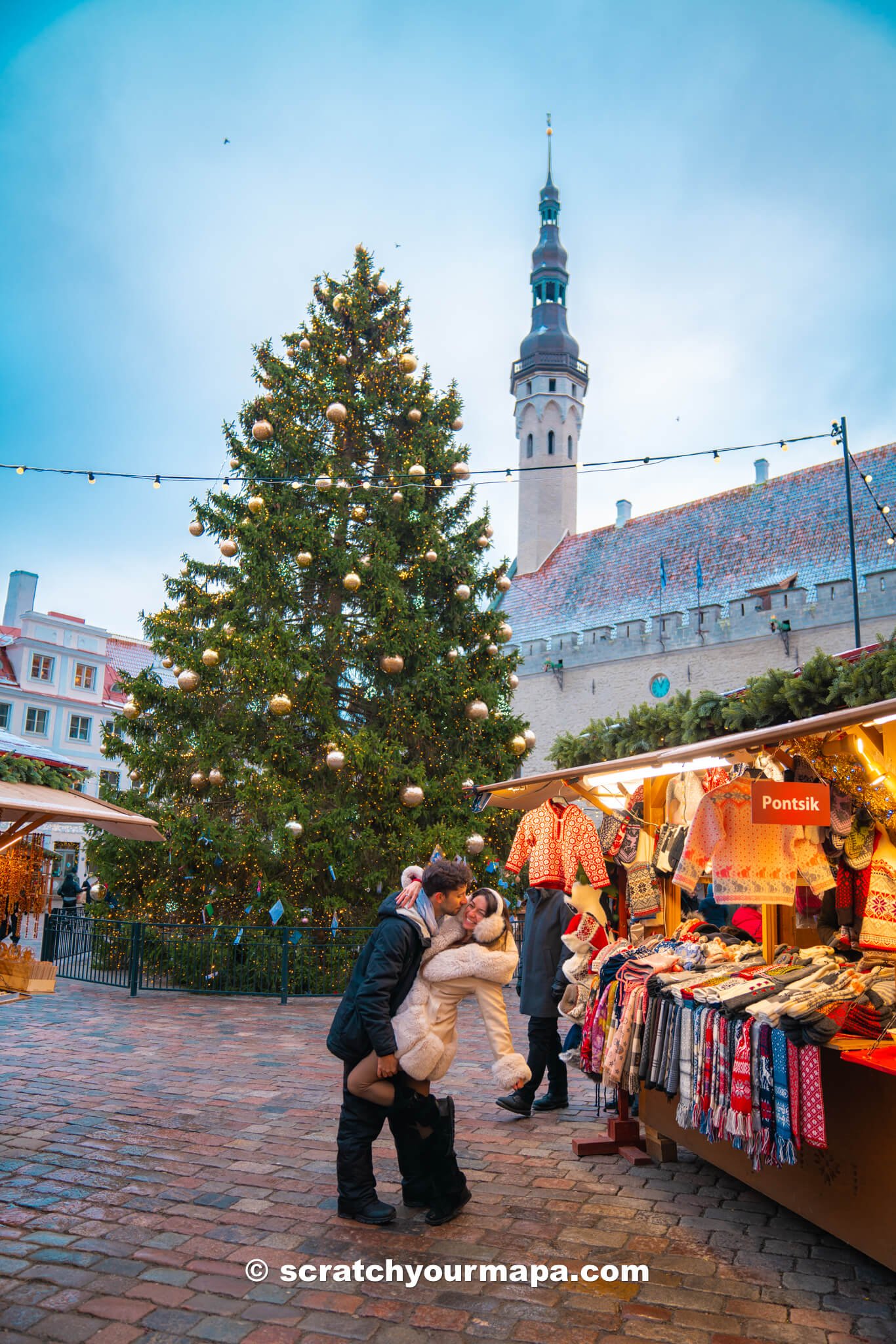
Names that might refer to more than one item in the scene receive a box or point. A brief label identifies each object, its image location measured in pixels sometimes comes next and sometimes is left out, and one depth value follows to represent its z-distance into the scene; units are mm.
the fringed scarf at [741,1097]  4148
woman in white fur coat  4469
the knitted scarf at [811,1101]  3826
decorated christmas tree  13016
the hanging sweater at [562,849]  7137
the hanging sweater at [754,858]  5168
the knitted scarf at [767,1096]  4082
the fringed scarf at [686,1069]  4605
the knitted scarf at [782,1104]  3953
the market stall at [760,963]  3953
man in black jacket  4461
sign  4668
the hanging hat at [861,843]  5215
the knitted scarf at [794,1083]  3932
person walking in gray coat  6811
